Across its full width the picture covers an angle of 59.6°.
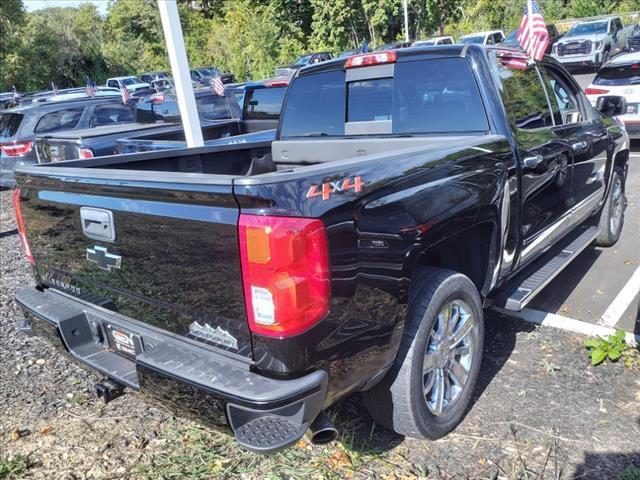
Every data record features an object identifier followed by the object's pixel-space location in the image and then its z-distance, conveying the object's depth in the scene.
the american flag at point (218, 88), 10.17
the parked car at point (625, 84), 9.30
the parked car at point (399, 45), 21.59
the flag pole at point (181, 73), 4.83
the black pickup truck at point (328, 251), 2.13
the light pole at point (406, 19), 29.02
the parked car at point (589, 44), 22.19
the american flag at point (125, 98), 11.44
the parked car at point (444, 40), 23.07
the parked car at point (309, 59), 25.39
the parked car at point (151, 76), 35.70
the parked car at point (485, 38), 23.34
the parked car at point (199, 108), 9.96
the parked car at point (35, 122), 9.71
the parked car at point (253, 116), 8.60
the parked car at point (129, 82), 31.49
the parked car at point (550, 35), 22.95
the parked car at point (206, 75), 30.65
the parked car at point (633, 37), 21.38
